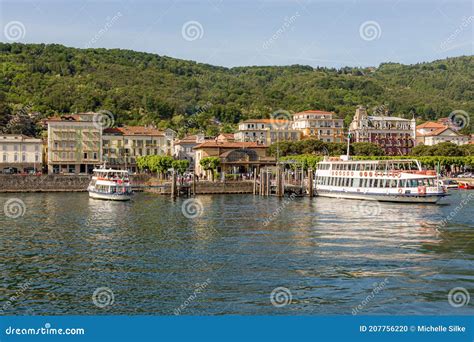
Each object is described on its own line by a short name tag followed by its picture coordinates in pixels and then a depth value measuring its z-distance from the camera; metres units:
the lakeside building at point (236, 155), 100.44
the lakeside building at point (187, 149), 117.41
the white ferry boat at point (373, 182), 63.09
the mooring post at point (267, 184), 76.12
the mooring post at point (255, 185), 80.19
